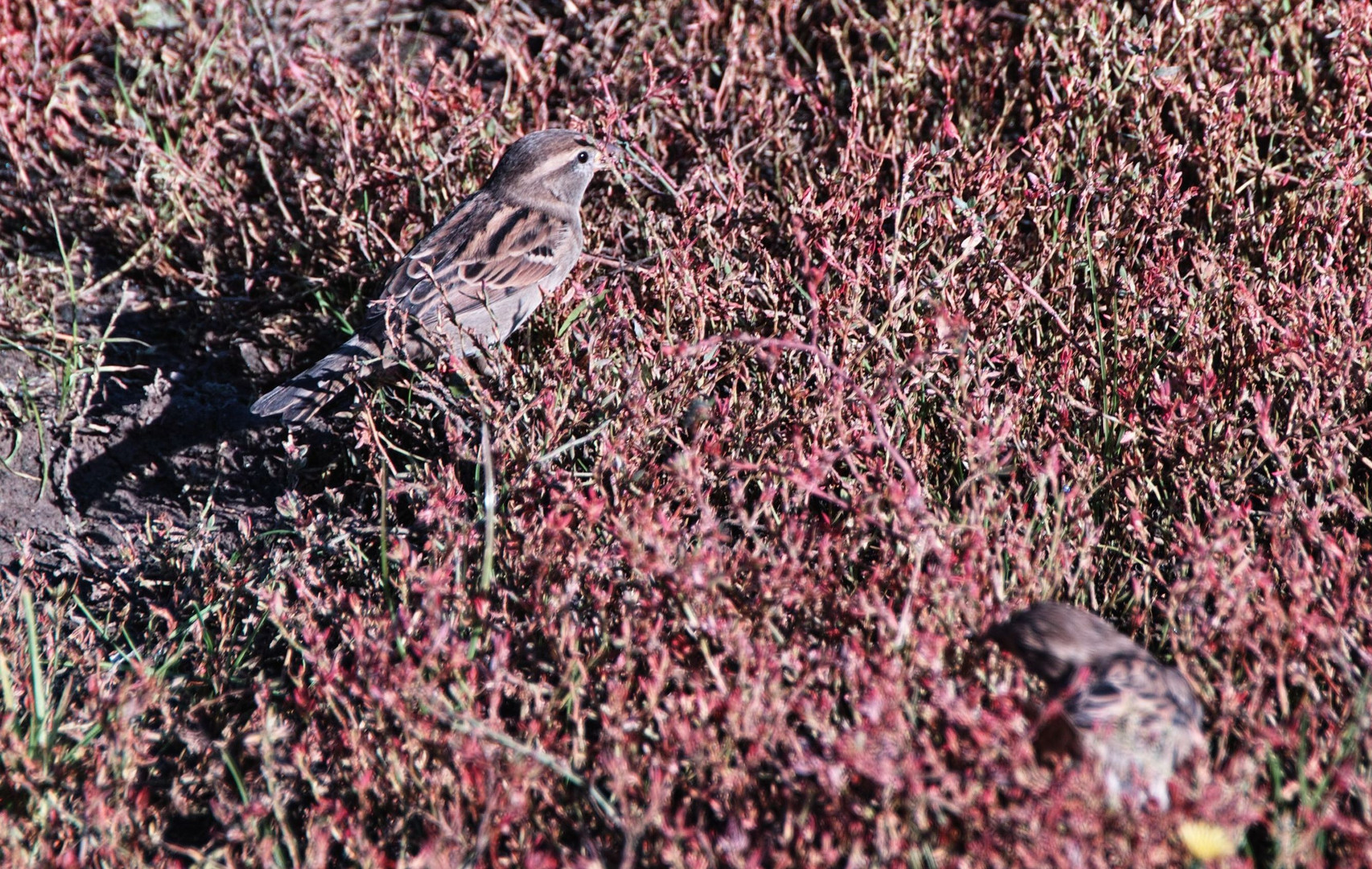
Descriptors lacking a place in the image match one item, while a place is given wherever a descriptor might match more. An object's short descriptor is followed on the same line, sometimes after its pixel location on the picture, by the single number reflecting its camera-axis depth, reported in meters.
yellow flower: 5.04
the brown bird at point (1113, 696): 5.68
